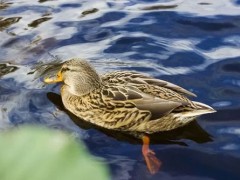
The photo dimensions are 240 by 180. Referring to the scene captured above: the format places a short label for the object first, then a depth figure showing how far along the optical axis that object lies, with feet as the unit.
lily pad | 1.81
